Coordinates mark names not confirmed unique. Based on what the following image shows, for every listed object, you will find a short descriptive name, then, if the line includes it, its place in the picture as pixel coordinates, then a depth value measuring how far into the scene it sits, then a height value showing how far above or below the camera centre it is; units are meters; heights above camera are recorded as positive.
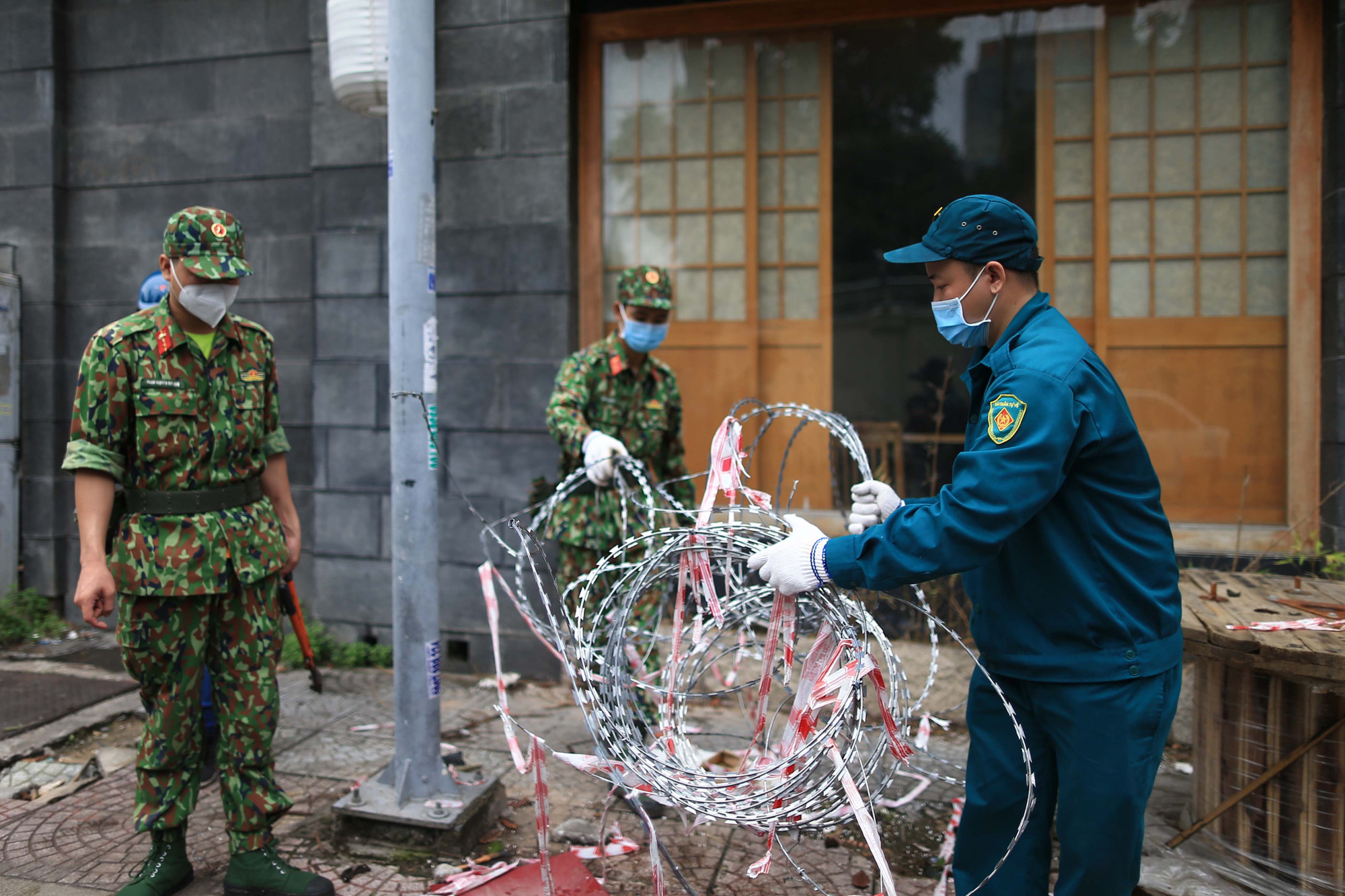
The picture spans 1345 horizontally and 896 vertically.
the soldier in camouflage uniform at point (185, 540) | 2.78 -0.33
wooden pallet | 2.55 -0.91
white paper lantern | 4.57 +1.96
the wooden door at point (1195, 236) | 4.68 +1.05
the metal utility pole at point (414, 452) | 3.20 -0.06
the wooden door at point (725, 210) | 5.24 +1.31
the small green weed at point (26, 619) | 5.71 -1.18
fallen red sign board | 2.90 -1.44
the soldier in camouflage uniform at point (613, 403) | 3.94 +0.14
